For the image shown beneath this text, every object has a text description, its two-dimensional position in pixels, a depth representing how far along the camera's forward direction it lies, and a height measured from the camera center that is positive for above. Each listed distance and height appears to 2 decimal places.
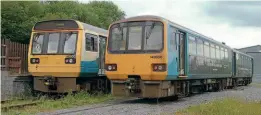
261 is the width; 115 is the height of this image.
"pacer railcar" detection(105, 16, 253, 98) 13.90 +0.57
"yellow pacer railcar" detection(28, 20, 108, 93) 16.17 +0.71
